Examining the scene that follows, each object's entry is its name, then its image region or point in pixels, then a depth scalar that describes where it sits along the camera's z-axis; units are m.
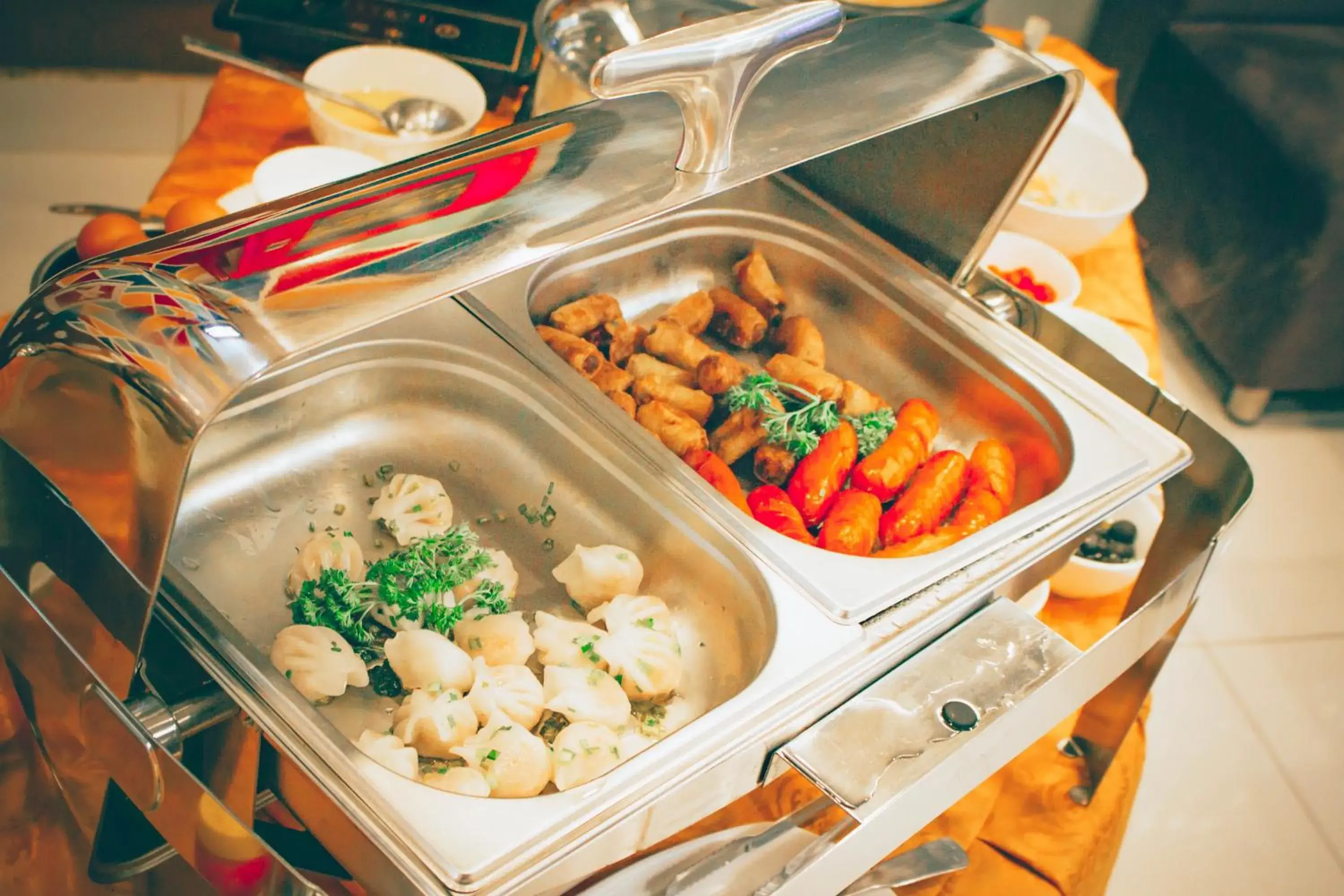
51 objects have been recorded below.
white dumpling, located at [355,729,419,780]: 0.87
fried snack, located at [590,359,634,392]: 1.30
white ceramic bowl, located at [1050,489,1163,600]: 1.41
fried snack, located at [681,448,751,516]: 1.20
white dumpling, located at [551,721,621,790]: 0.91
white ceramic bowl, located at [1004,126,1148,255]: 2.16
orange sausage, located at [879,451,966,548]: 1.25
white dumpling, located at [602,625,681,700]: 1.04
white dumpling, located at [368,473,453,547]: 1.16
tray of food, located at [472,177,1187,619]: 1.21
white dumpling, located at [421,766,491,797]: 0.87
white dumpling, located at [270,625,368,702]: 0.96
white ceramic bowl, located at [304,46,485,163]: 1.88
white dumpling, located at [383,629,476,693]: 0.99
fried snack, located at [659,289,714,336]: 1.45
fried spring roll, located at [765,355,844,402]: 1.37
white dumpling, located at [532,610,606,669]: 1.06
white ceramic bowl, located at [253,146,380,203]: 1.58
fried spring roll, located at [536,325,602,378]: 1.27
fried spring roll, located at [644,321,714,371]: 1.39
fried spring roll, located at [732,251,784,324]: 1.48
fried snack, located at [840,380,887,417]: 1.39
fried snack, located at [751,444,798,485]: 1.30
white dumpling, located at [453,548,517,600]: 1.10
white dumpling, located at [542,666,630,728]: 0.99
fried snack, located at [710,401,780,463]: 1.32
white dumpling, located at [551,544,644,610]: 1.11
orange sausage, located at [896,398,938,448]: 1.36
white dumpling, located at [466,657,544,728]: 0.98
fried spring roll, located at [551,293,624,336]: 1.35
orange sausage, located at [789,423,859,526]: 1.26
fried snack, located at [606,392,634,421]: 1.27
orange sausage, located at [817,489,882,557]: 1.19
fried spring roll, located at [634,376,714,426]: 1.32
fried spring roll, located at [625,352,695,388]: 1.37
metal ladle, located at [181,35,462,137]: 1.77
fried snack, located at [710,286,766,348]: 1.47
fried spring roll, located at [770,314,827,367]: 1.43
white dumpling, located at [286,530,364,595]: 1.08
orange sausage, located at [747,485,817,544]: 1.20
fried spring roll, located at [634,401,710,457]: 1.27
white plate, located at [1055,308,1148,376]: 1.71
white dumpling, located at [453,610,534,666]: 1.04
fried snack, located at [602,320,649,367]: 1.39
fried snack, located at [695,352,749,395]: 1.36
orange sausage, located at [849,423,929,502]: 1.29
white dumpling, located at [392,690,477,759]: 0.94
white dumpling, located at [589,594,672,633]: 1.08
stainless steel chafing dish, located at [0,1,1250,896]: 0.69
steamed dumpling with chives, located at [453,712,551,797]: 0.90
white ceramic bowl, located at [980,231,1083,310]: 1.89
